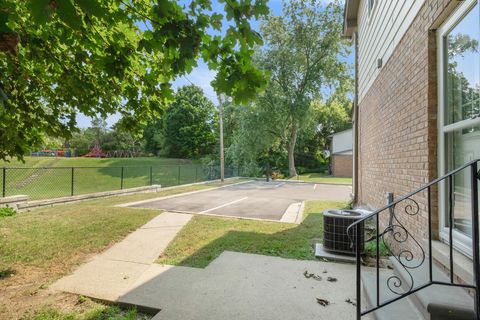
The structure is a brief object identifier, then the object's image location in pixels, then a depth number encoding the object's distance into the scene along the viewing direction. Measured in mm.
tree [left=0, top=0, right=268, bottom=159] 2406
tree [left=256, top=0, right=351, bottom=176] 25688
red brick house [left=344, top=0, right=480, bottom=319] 2760
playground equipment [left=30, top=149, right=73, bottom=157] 32603
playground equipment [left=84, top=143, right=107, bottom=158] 40472
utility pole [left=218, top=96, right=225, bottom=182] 21516
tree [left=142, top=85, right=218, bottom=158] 36812
